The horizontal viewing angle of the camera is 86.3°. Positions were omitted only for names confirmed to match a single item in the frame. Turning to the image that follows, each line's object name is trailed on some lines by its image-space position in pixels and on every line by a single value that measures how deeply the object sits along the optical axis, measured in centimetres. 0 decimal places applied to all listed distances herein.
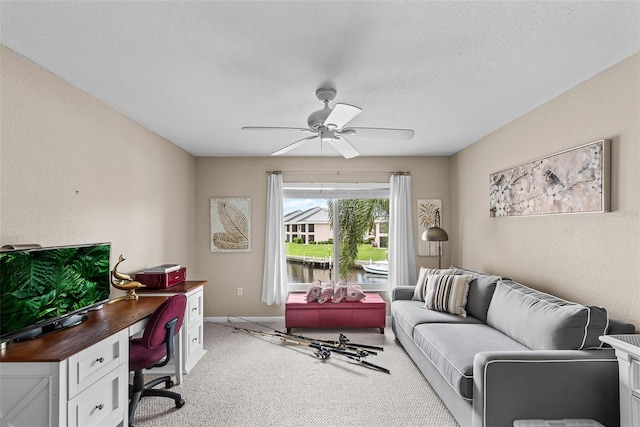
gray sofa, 201
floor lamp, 431
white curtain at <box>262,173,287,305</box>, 496
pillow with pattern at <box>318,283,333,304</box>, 449
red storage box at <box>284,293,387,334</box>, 443
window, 527
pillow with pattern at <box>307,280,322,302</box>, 452
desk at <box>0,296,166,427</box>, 163
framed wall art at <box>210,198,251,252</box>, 502
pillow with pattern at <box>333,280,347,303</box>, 450
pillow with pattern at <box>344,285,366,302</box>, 451
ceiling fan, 236
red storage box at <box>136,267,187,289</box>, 332
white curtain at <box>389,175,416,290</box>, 498
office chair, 242
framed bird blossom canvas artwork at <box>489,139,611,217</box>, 235
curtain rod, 511
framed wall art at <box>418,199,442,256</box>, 508
